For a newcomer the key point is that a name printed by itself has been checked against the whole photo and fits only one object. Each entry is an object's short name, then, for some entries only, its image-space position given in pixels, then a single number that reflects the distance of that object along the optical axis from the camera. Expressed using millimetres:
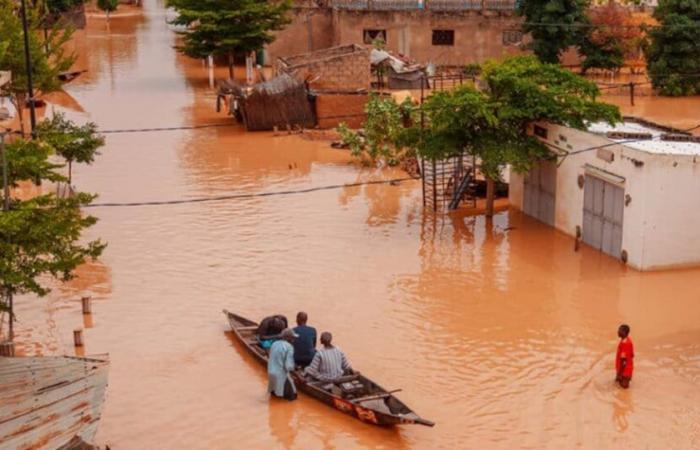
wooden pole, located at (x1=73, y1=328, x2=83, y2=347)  18488
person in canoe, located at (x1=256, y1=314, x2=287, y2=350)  17938
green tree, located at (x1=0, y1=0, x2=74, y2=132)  31609
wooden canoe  14664
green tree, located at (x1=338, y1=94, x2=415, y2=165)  31109
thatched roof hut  37250
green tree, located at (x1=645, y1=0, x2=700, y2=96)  43312
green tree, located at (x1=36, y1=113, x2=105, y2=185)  26281
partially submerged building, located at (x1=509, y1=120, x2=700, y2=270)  21656
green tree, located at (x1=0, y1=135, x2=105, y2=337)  14289
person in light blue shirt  15930
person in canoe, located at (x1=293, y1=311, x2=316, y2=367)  16625
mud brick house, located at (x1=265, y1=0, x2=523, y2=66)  49531
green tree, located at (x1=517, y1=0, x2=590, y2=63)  45312
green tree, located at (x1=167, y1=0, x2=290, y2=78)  44375
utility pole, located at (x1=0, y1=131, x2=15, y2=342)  14750
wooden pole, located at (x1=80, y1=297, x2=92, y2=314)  20109
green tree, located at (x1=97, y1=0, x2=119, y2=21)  75250
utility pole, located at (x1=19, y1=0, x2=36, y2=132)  25073
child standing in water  16067
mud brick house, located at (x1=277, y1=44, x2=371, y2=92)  42406
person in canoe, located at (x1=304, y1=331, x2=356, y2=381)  15930
